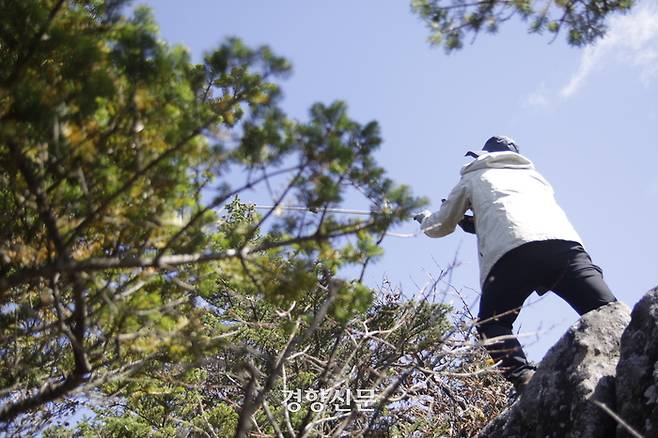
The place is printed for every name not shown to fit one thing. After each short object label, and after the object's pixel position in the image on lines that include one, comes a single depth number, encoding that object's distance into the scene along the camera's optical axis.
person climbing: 3.82
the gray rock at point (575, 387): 3.09
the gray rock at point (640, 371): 2.73
